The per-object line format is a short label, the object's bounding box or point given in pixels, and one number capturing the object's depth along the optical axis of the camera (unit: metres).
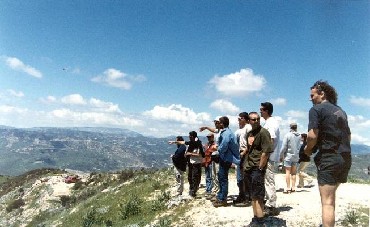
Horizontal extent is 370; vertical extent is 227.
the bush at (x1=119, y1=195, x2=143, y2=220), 14.94
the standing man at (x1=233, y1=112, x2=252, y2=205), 11.18
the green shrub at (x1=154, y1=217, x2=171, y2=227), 11.52
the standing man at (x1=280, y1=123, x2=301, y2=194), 13.05
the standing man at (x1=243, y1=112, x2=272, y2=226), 8.41
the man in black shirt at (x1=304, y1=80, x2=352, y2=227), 5.53
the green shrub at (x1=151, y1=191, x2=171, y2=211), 14.28
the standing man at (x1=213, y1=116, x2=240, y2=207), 11.14
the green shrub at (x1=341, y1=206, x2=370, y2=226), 9.58
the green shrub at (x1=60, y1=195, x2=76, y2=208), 31.44
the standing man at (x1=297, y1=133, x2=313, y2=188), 14.41
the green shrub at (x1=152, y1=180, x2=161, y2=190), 19.12
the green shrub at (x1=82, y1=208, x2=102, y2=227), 15.68
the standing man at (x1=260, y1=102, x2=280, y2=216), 9.98
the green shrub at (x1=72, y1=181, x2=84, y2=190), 37.12
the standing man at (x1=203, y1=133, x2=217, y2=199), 13.59
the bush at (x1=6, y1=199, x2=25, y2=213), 37.22
